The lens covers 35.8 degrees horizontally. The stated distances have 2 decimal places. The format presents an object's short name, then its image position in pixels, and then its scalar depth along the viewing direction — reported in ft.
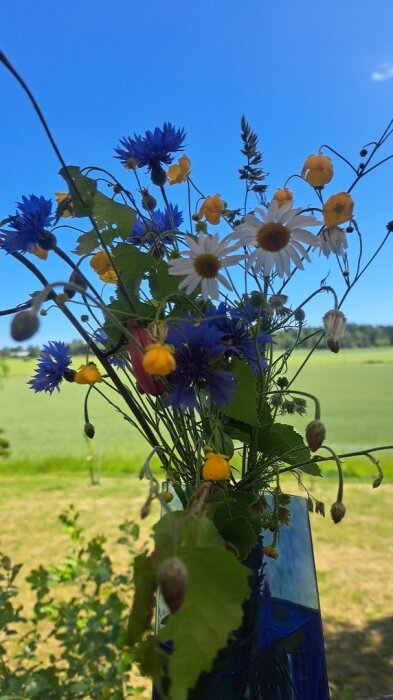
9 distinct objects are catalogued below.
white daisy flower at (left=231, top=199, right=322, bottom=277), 1.38
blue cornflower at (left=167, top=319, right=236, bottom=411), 1.27
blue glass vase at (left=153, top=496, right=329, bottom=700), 1.55
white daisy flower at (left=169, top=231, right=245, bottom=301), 1.34
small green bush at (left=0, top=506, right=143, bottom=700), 3.18
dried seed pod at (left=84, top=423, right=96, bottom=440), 1.58
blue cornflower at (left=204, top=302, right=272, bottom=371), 1.44
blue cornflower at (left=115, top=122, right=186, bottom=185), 1.63
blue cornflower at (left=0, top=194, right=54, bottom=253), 1.38
